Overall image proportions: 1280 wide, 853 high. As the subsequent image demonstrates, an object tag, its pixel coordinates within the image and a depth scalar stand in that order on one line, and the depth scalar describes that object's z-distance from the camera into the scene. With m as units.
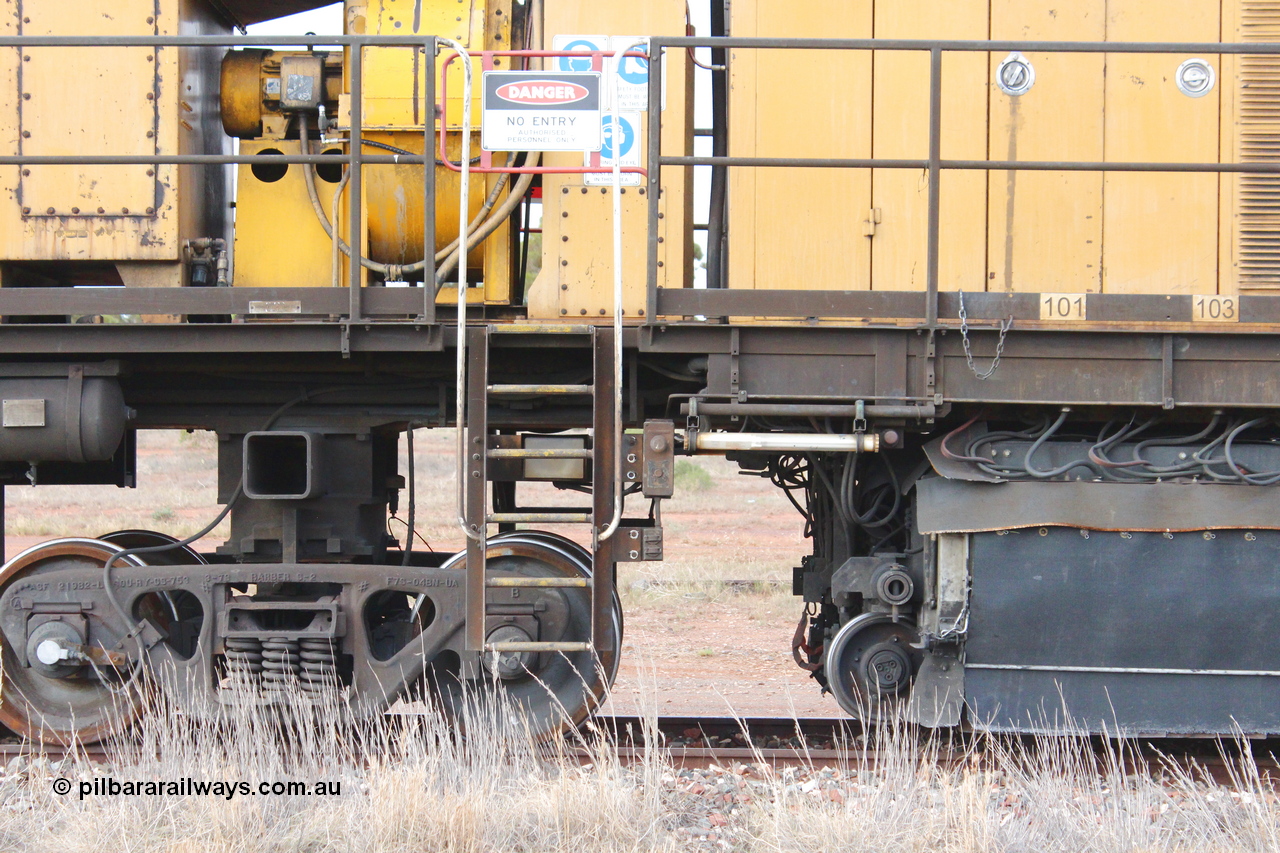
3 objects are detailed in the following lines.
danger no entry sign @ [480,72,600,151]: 8.98
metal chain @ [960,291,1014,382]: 9.03
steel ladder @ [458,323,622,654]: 9.10
